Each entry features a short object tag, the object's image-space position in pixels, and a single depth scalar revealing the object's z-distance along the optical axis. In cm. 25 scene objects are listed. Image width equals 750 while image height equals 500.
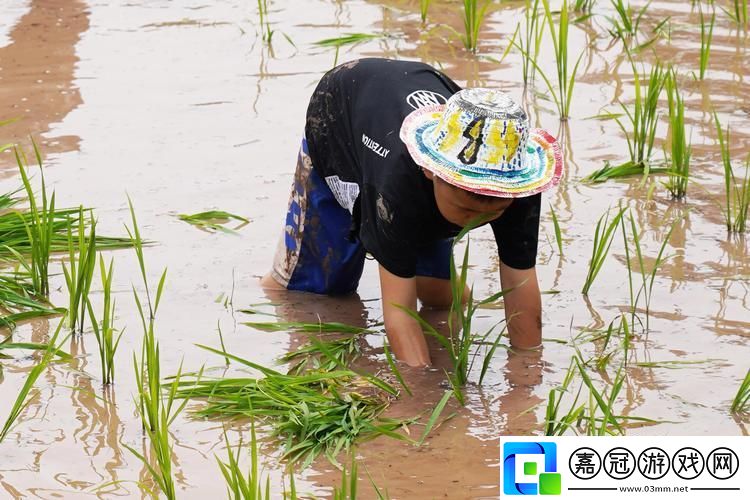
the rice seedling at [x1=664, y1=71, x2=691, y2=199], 759
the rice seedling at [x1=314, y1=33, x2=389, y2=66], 1087
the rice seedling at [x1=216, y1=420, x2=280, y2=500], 421
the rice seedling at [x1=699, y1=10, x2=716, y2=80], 941
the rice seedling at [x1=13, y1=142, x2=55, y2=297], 633
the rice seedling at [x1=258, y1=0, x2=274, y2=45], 1097
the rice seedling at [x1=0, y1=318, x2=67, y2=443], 512
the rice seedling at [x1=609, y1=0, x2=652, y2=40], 1035
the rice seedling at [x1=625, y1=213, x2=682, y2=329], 627
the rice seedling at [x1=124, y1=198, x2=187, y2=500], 459
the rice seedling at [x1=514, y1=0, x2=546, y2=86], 942
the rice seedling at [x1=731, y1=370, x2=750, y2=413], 536
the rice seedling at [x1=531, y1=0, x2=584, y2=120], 872
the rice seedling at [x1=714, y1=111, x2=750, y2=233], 717
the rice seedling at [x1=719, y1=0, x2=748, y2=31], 1081
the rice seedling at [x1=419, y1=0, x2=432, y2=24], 1125
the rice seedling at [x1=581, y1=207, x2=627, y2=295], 629
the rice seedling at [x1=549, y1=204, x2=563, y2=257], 678
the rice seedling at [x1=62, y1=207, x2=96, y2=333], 580
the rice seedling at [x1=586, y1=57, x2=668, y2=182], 802
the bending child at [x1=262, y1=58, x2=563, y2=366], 527
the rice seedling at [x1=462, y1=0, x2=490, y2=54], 1036
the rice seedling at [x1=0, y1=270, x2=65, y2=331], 647
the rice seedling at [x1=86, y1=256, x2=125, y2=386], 557
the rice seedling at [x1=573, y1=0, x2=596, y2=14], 1146
